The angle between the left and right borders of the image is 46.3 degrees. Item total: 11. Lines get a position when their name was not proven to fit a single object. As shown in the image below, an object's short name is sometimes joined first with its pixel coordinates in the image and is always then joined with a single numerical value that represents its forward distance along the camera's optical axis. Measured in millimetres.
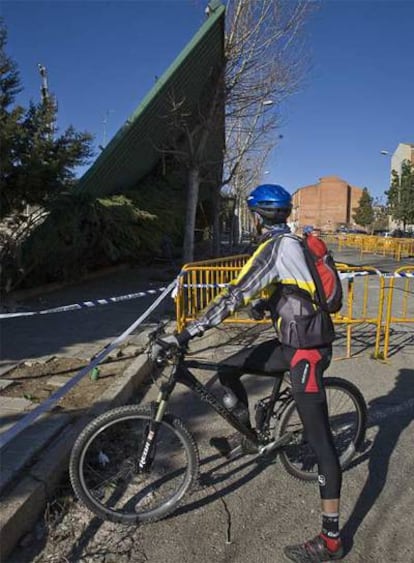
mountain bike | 2775
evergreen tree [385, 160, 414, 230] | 43406
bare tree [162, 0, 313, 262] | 14211
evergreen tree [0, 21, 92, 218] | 8383
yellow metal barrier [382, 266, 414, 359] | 6121
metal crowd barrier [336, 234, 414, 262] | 26500
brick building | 103938
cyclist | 2557
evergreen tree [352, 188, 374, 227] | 81000
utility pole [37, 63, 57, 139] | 9008
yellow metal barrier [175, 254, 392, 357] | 6266
